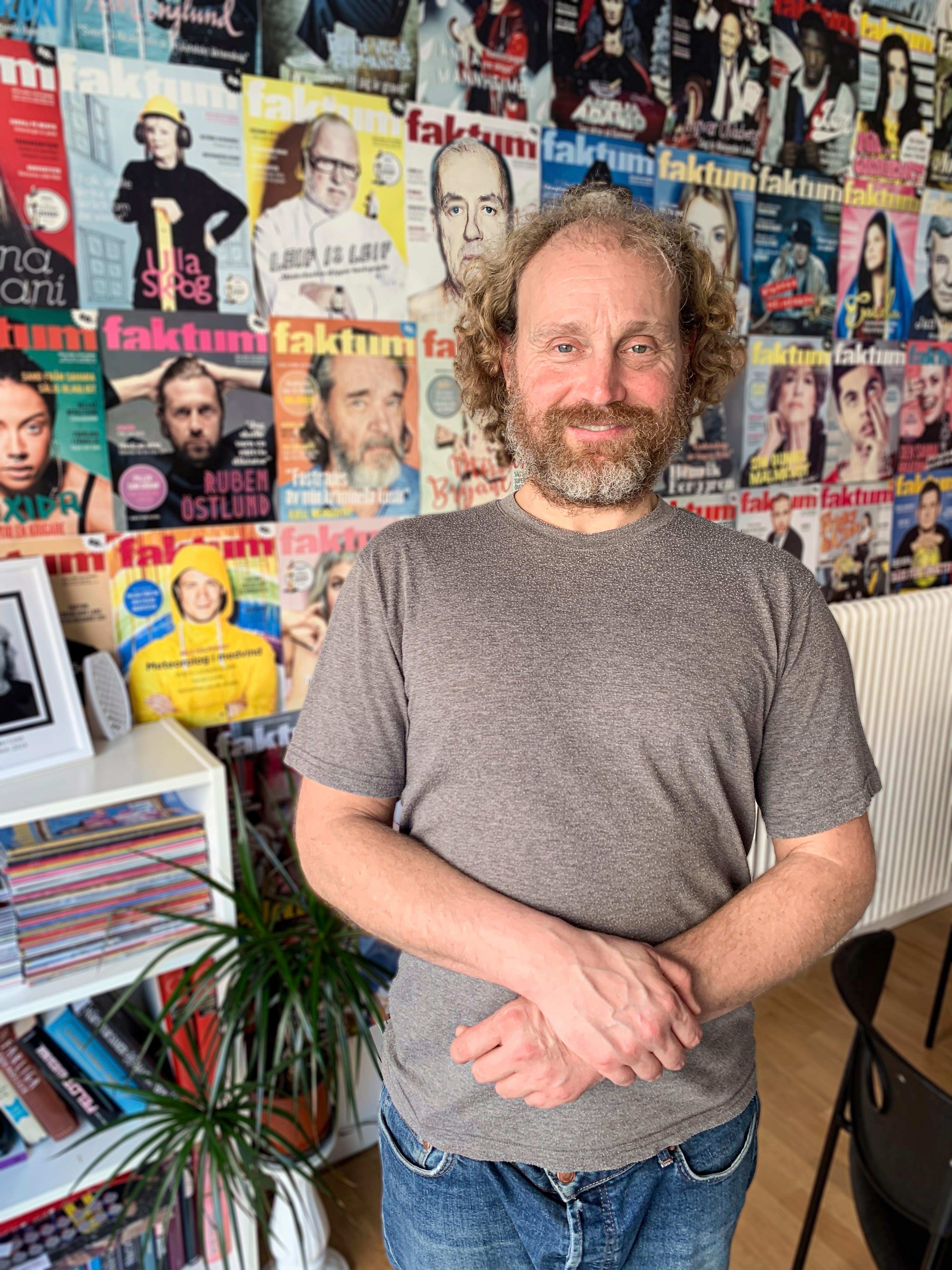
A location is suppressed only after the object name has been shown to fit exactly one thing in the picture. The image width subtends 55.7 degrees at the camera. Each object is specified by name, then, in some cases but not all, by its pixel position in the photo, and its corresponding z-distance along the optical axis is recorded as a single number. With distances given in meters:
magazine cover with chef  1.67
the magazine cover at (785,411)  2.44
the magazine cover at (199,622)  1.69
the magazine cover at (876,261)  2.54
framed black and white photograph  1.51
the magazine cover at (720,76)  2.13
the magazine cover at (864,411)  2.60
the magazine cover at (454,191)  1.83
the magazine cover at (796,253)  2.37
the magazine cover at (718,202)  2.18
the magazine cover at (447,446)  1.92
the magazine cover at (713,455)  2.33
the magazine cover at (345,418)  1.78
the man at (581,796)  0.97
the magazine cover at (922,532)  2.82
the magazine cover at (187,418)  1.61
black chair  1.19
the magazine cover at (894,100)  2.45
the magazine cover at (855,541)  2.66
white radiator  2.57
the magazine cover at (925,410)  2.76
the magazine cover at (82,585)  1.60
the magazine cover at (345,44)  1.64
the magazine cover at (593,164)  1.99
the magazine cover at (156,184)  1.51
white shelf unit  1.42
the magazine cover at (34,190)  1.44
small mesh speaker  1.62
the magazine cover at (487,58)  1.80
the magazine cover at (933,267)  2.69
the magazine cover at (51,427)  1.51
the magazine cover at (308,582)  1.84
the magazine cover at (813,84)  2.29
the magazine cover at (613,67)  1.97
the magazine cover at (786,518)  2.49
